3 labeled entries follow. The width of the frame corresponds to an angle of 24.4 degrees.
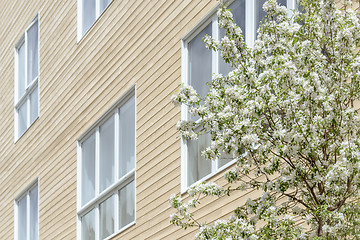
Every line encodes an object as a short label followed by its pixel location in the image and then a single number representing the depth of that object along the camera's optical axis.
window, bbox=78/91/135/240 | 13.78
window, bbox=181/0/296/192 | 10.55
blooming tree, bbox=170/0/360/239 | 6.12
